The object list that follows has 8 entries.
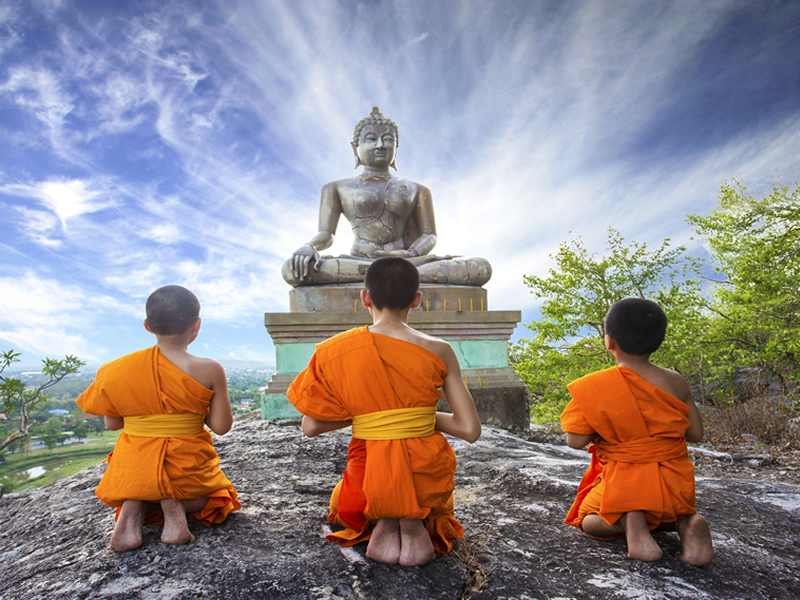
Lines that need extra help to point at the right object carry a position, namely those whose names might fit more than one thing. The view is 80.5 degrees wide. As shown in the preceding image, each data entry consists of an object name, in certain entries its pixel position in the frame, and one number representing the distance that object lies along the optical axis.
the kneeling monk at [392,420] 1.87
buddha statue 6.48
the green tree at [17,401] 4.13
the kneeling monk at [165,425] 2.01
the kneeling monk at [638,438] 1.92
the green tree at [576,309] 12.31
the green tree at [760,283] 9.31
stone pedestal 5.29
